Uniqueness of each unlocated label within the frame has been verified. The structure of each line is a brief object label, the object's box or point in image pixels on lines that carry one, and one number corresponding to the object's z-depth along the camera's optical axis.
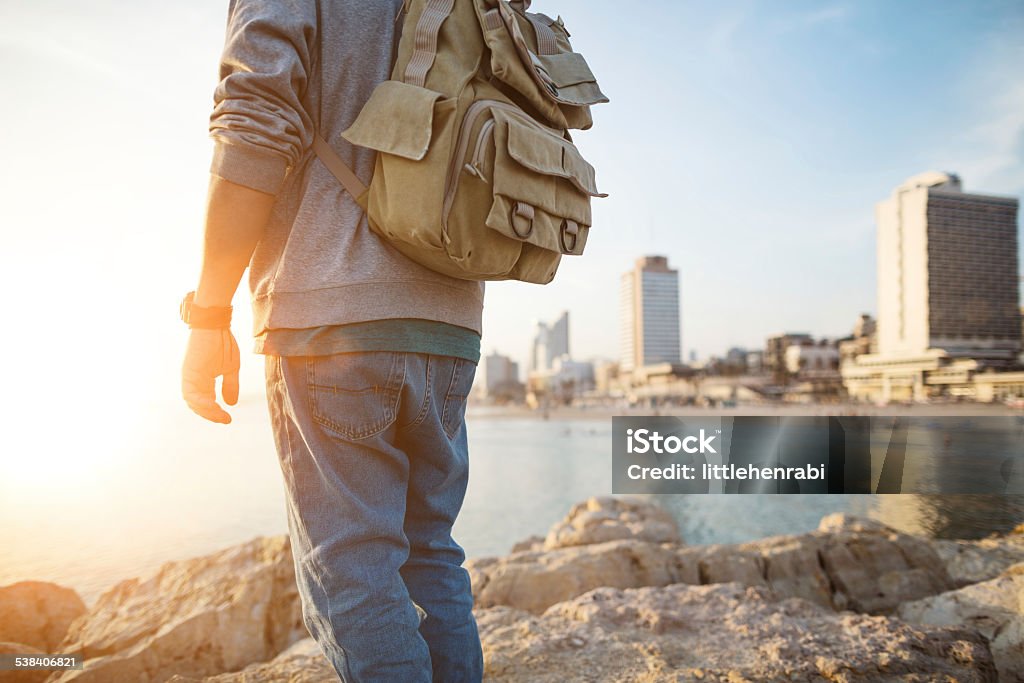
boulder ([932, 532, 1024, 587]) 4.32
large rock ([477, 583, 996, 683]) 1.80
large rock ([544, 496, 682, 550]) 5.48
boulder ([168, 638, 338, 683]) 1.81
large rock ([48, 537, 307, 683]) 2.94
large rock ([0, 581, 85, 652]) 3.21
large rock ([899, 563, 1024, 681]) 2.07
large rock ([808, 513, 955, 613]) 4.18
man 0.97
